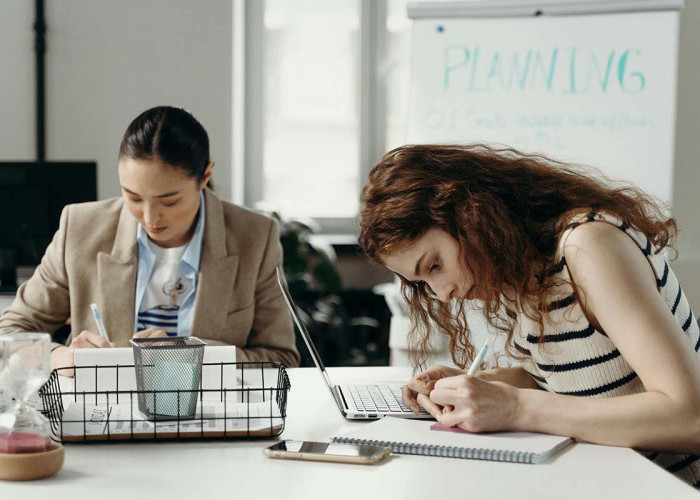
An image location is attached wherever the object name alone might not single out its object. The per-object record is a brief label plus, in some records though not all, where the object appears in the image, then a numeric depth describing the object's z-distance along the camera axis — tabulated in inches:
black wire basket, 45.8
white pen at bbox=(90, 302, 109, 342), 66.8
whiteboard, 117.0
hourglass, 37.9
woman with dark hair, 77.9
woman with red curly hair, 46.3
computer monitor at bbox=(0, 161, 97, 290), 109.2
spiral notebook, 43.0
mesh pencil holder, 48.1
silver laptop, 52.0
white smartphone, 41.9
